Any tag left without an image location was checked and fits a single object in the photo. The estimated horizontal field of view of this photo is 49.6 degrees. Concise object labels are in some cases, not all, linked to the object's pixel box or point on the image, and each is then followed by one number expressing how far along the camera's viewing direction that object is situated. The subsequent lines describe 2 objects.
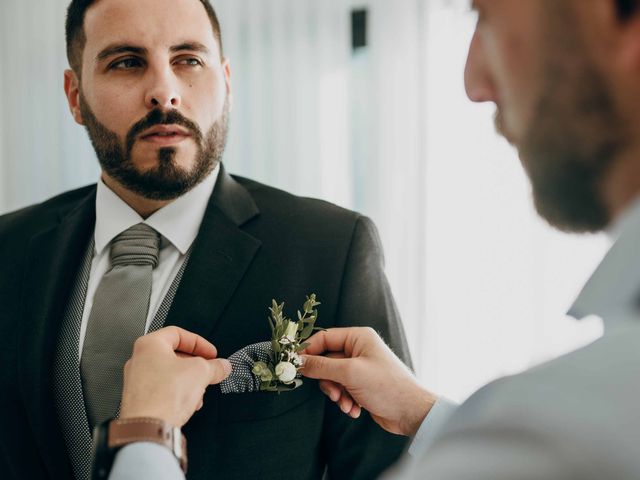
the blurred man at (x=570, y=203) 0.42
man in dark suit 1.45
